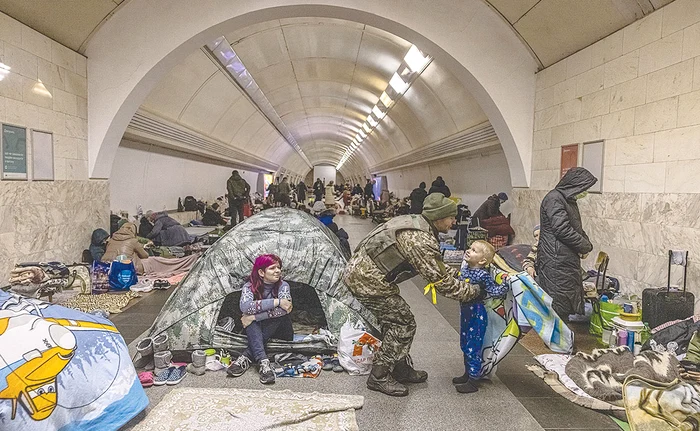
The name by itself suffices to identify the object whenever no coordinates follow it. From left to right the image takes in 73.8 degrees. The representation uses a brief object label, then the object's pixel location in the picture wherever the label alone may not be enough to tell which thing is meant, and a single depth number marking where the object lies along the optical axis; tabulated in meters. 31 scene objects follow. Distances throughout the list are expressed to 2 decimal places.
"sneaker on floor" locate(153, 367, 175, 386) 3.71
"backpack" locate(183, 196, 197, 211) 13.85
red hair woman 4.04
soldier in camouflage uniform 3.35
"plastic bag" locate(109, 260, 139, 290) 6.75
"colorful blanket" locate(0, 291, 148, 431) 2.50
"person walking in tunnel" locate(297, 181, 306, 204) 24.12
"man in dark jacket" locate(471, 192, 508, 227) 9.45
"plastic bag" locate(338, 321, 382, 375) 3.97
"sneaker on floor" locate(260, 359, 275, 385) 3.77
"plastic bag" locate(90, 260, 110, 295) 6.63
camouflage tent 4.20
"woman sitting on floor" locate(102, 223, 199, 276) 7.41
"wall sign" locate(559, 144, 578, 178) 6.53
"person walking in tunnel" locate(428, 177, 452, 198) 11.87
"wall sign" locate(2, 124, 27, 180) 5.69
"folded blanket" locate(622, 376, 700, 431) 2.81
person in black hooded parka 4.86
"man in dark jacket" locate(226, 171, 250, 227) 13.45
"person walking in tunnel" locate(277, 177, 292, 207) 15.18
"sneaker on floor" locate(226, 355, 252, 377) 3.90
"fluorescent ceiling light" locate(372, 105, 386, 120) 15.94
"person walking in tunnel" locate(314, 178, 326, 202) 21.75
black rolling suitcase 4.39
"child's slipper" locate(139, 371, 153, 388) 3.68
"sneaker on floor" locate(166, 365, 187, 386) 3.74
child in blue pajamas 3.57
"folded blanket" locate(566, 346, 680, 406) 3.52
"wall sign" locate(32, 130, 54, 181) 6.28
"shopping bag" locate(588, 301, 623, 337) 4.76
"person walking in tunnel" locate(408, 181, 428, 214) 12.29
